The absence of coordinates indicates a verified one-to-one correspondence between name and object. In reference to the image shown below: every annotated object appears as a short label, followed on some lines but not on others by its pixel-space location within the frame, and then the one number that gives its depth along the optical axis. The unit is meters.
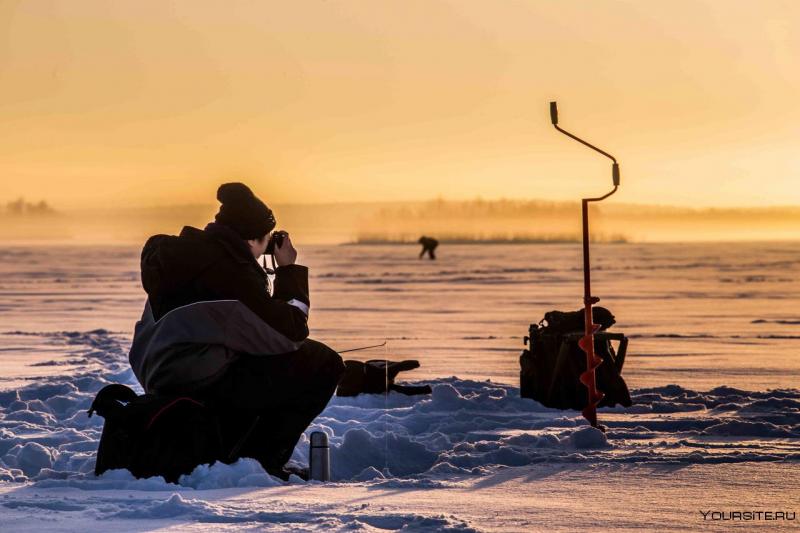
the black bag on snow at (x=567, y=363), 19.60
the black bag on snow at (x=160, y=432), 13.12
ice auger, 17.17
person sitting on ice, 13.04
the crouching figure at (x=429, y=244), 112.87
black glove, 20.15
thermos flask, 13.87
